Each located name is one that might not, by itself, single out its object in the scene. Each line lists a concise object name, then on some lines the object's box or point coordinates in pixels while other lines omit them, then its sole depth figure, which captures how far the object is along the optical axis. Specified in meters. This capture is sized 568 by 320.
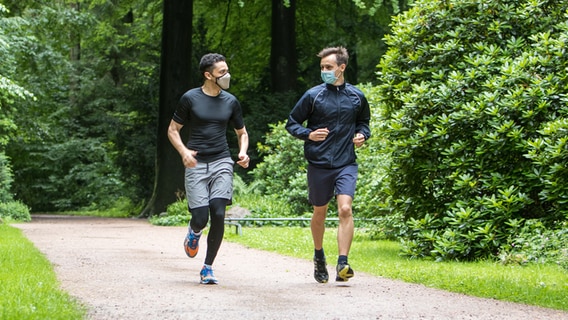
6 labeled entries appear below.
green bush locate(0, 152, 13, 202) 25.12
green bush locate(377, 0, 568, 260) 9.94
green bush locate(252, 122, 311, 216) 19.66
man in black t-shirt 8.18
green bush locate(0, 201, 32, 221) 23.89
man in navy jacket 8.19
